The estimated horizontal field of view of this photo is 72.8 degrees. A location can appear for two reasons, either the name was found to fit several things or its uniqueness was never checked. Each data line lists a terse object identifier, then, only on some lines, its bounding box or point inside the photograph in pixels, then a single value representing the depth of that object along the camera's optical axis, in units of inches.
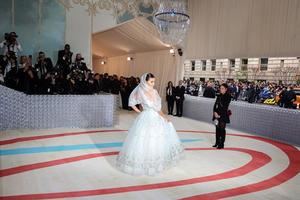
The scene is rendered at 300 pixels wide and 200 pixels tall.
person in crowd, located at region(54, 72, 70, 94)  213.6
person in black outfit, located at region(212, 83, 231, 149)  156.4
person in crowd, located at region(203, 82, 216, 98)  284.2
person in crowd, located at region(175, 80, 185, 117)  291.2
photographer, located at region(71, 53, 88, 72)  260.6
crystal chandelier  206.4
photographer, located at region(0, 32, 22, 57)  243.6
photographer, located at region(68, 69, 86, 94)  219.8
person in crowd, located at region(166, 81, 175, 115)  299.3
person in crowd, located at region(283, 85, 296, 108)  223.8
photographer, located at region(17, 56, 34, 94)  204.5
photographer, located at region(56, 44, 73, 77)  258.2
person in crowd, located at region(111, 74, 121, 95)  344.7
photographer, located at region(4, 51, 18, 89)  207.5
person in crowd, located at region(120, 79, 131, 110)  341.6
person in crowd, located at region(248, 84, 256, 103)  267.9
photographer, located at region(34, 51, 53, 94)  211.4
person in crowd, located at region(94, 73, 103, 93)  249.3
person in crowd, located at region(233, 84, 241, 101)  283.2
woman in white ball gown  112.6
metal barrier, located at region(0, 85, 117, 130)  188.8
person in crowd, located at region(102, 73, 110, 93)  343.6
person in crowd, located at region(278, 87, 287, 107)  226.7
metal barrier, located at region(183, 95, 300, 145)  188.9
